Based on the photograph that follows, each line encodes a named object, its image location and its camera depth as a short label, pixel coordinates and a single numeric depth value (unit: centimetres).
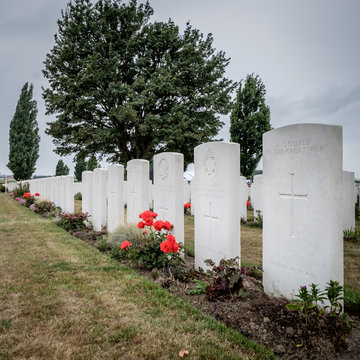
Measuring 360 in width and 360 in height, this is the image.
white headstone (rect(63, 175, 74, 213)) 1066
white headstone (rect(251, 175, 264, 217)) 998
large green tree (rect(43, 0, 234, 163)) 1645
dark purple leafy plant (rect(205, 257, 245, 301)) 332
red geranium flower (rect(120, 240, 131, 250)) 478
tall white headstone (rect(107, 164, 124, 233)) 739
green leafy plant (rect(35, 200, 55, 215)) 1311
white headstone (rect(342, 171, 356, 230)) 786
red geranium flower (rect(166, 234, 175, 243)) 410
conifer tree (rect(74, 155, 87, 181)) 5122
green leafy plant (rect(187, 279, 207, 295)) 356
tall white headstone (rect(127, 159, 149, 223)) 657
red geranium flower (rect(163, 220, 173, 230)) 473
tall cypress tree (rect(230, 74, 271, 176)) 2170
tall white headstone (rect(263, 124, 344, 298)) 287
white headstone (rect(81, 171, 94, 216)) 895
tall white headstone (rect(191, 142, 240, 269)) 400
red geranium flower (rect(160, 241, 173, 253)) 401
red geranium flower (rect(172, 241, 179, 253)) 408
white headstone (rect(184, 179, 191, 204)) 1461
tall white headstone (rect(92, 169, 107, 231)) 820
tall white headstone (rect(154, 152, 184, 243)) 526
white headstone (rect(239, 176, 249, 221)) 1007
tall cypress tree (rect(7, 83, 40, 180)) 3200
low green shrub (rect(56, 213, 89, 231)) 866
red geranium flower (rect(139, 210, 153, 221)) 489
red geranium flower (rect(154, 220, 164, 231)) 459
